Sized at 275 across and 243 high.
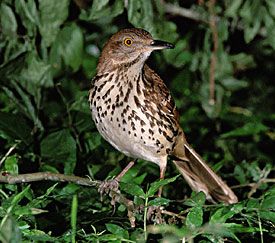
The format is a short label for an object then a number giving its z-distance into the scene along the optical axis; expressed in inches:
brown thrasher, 356.2
